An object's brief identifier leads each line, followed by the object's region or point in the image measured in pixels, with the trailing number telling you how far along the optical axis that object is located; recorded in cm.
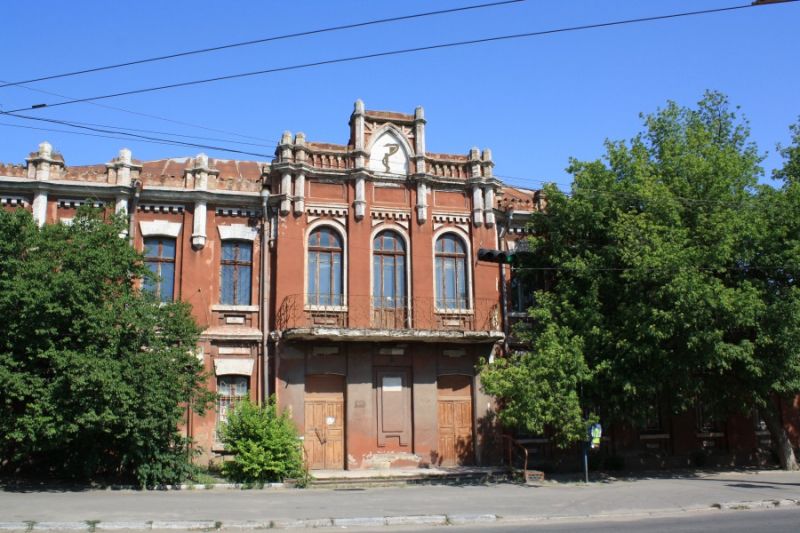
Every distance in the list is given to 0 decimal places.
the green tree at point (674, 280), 1869
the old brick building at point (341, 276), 2053
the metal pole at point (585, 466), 1903
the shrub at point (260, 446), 1797
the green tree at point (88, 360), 1584
